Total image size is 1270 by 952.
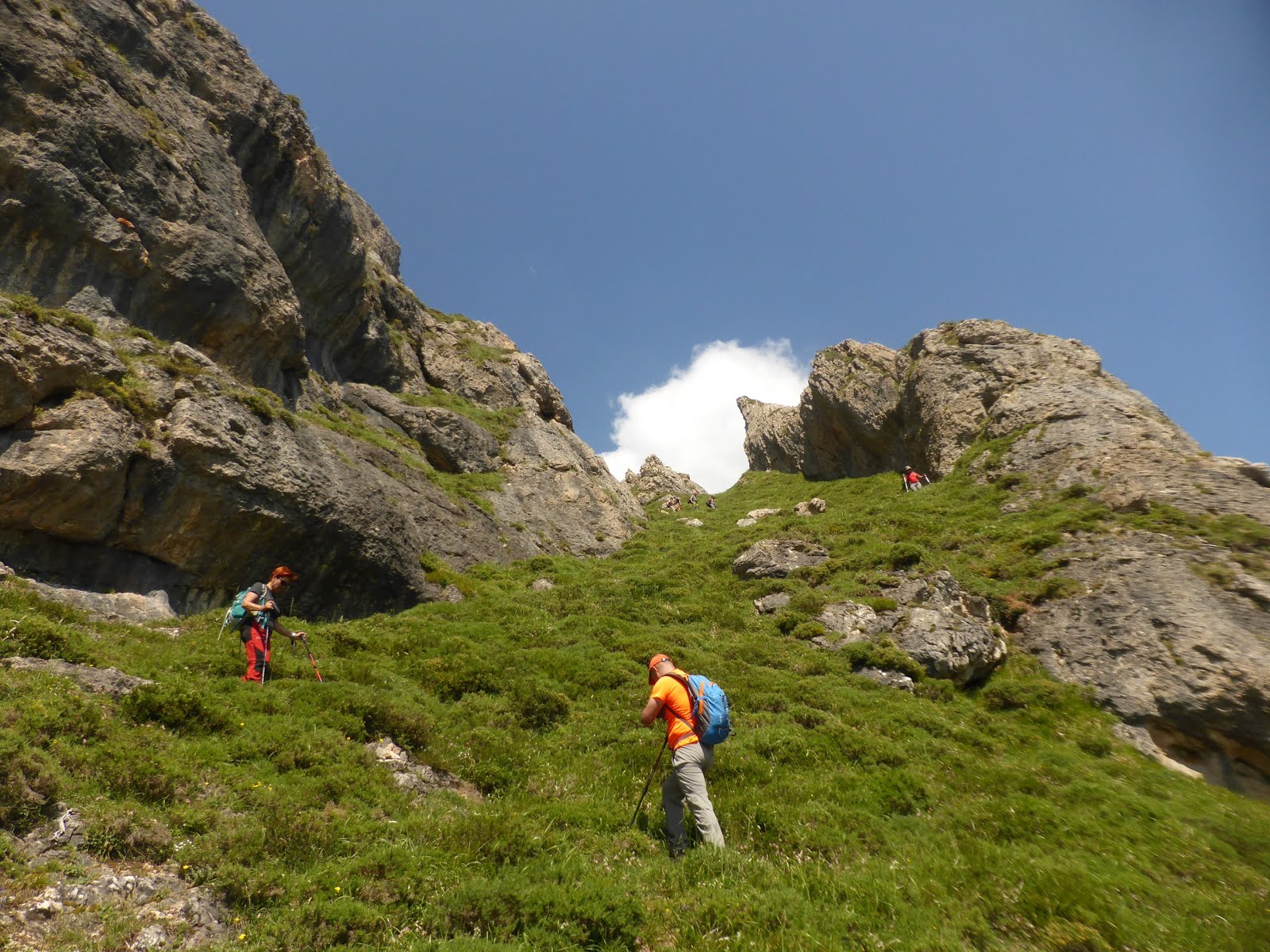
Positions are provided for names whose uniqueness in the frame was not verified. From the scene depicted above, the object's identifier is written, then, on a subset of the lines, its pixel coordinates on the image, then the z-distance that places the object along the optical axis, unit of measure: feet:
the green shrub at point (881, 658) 56.80
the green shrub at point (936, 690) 54.29
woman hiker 40.96
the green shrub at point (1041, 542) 74.28
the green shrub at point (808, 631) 64.64
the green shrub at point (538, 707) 45.32
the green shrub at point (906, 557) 75.82
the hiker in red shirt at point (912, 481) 126.11
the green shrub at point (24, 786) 21.06
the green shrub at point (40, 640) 33.42
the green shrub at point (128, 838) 21.67
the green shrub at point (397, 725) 38.04
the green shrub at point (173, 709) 30.89
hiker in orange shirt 29.22
